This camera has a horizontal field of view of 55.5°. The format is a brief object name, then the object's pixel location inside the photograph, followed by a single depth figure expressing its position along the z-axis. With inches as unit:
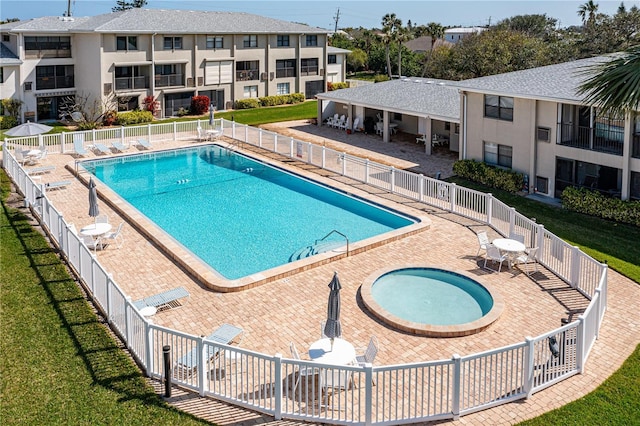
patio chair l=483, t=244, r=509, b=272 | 663.8
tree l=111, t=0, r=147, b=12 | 3550.7
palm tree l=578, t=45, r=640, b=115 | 546.9
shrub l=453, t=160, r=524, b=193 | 1008.9
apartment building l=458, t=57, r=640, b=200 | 907.4
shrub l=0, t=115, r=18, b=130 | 1589.6
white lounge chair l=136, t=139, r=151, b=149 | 1312.7
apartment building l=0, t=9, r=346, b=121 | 1715.1
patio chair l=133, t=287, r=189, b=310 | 557.3
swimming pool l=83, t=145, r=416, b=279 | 778.8
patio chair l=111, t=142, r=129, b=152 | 1278.3
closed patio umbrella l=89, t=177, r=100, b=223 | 797.3
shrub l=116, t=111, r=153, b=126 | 1695.4
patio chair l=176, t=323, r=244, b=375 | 431.9
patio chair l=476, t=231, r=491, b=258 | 700.7
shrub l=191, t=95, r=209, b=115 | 1893.5
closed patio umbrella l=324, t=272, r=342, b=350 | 461.4
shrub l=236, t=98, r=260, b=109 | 2028.8
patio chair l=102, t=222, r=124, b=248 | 745.0
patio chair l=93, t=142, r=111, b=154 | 1246.9
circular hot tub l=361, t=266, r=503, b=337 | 536.7
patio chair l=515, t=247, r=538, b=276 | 665.0
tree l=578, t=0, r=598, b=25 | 2958.2
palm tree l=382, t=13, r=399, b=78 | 2800.2
